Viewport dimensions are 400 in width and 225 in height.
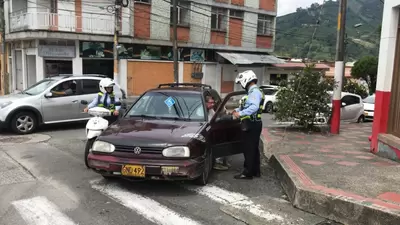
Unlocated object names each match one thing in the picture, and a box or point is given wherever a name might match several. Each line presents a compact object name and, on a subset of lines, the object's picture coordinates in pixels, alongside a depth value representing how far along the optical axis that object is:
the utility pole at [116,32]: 18.94
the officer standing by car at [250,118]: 6.15
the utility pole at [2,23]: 18.22
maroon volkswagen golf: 5.21
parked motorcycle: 6.32
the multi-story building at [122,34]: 20.36
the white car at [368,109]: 17.25
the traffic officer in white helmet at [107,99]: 7.18
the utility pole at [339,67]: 10.42
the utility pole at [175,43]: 19.26
